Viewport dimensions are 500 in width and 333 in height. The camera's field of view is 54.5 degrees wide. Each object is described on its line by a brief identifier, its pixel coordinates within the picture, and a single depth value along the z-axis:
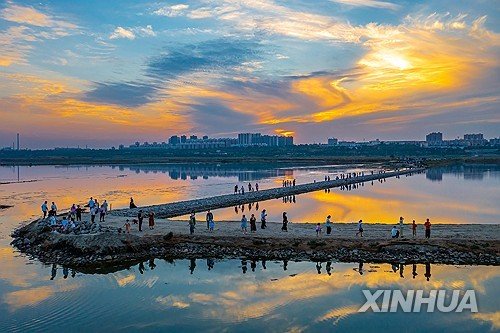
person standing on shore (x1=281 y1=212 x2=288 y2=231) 28.81
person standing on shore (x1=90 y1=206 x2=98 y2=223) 32.05
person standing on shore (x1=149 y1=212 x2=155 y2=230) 29.83
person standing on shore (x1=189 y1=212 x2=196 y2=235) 28.05
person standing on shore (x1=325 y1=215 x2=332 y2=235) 27.56
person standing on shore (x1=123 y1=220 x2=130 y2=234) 28.38
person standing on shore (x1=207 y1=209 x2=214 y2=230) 29.39
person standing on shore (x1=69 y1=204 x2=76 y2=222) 33.84
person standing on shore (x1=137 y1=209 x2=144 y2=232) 29.08
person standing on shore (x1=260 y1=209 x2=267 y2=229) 29.78
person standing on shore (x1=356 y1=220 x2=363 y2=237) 27.12
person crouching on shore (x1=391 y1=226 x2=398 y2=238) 26.10
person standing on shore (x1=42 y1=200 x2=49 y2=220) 35.11
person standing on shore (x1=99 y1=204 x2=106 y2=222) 32.44
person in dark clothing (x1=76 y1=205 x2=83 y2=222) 32.88
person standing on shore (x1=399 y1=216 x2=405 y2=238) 26.22
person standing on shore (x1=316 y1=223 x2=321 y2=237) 27.25
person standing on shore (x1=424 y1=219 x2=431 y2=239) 25.88
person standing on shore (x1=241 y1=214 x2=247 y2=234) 28.33
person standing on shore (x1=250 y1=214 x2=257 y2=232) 28.52
